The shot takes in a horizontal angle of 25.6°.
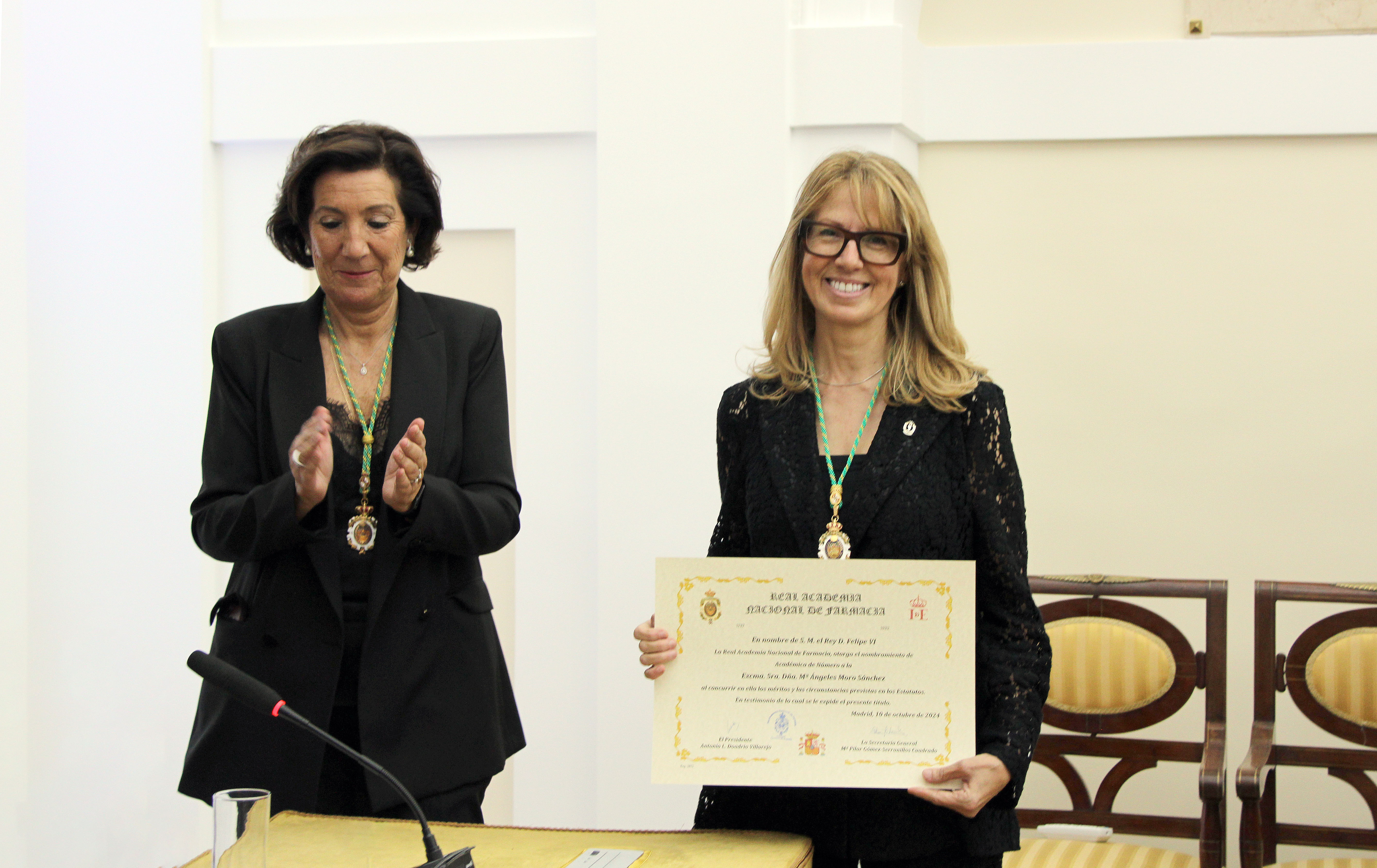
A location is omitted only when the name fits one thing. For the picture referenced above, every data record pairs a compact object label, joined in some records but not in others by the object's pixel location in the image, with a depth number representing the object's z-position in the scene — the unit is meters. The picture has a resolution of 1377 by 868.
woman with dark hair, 4.19
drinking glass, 3.63
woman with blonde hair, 3.98
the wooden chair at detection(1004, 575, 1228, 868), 5.36
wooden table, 3.83
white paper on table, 3.80
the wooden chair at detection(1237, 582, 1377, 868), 5.25
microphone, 3.72
